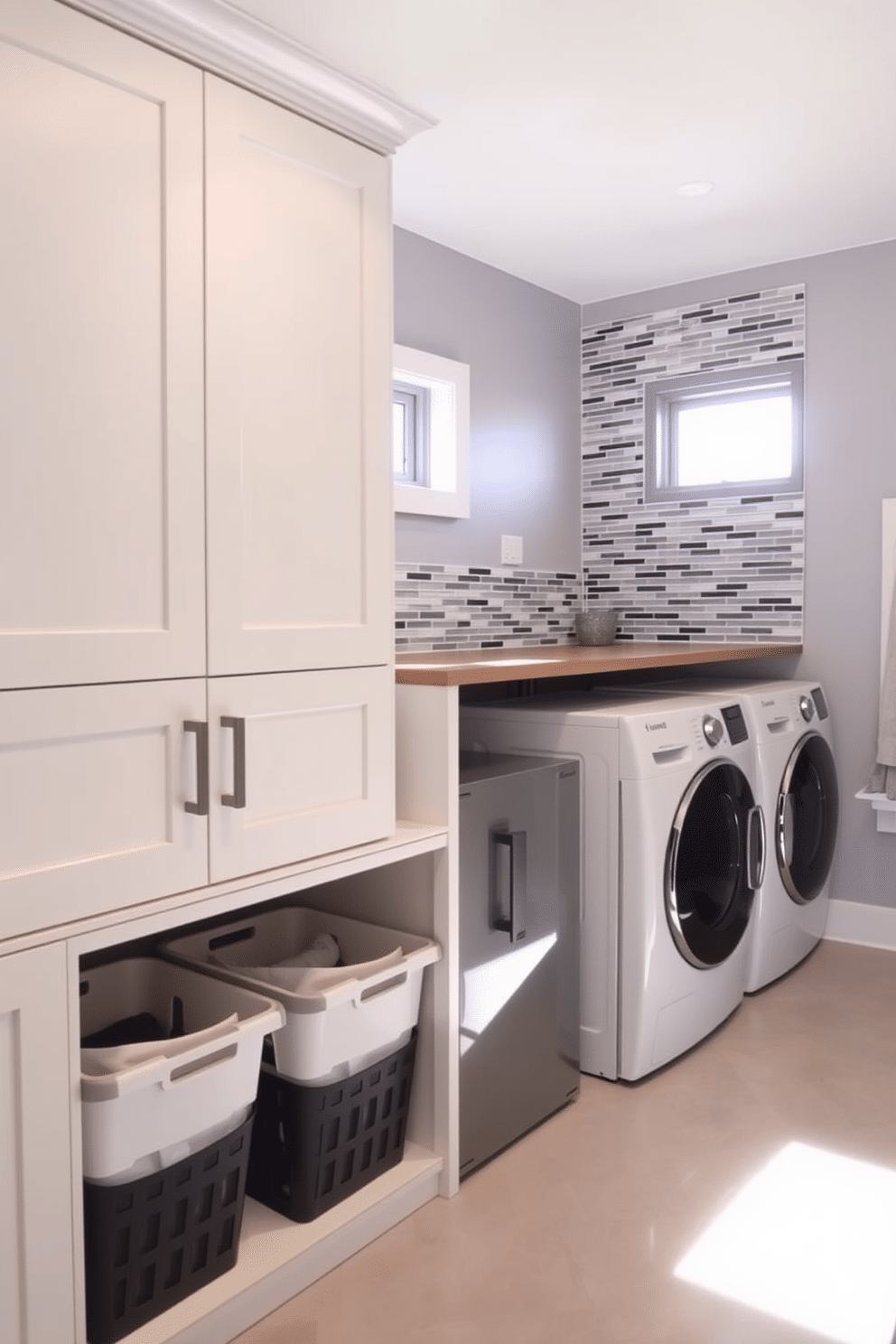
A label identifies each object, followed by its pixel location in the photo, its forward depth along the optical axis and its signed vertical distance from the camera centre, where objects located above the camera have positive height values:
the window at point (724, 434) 3.49 +0.62
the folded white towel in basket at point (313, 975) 1.80 -0.64
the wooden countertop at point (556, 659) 1.95 -0.12
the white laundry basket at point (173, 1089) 1.39 -0.68
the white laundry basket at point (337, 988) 1.71 -0.67
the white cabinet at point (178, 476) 1.30 +0.19
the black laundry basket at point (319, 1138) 1.75 -0.91
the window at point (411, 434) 3.08 +0.53
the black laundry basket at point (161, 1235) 1.43 -0.90
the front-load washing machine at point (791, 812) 2.90 -0.60
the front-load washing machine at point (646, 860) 2.33 -0.58
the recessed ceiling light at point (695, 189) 2.79 +1.15
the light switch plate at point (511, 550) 3.47 +0.21
